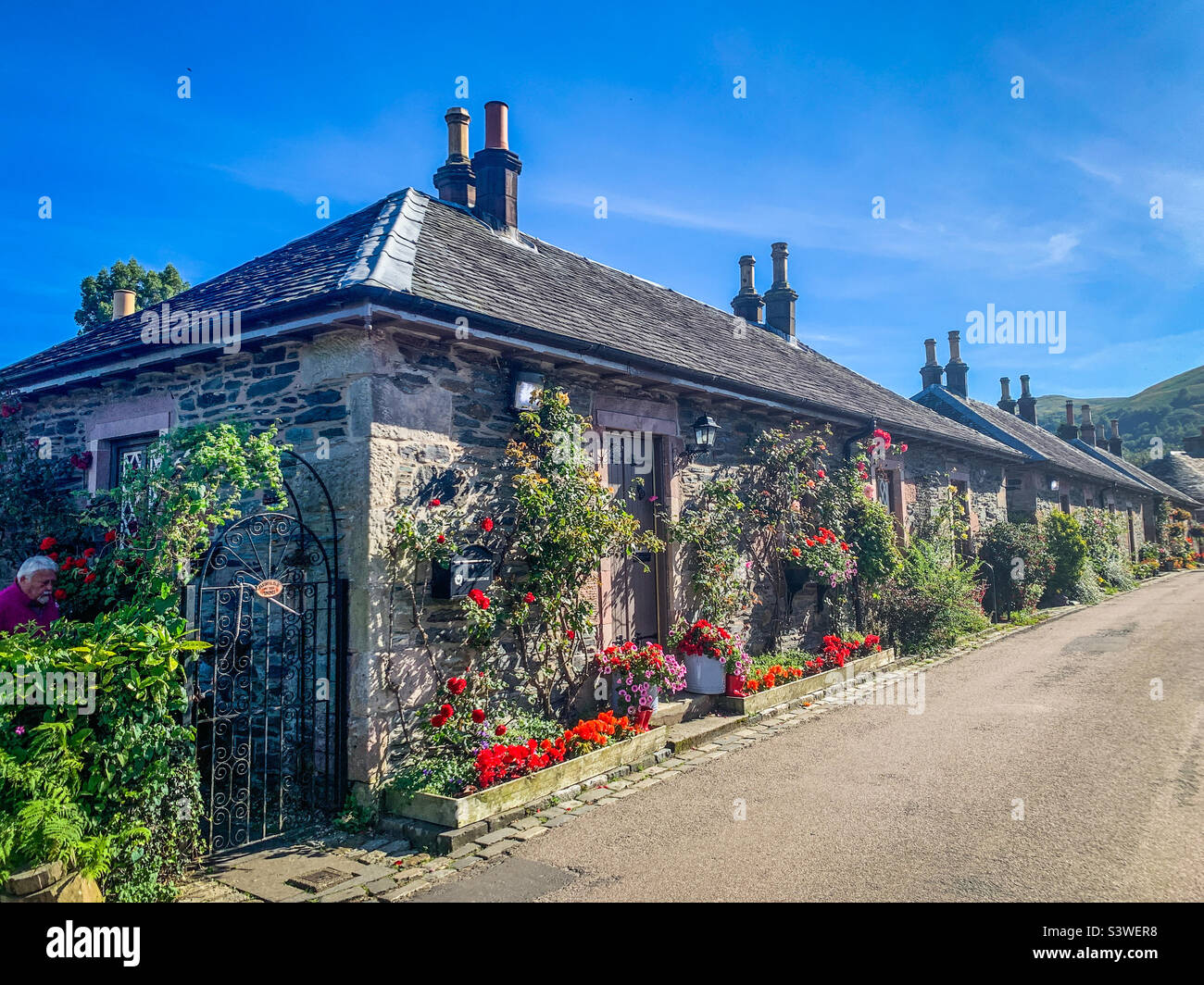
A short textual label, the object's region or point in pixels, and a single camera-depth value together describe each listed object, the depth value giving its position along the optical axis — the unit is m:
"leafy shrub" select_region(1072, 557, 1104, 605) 18.50
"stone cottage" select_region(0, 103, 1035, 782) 5.53
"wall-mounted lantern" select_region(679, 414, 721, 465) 8.58
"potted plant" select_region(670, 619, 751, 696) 7.94
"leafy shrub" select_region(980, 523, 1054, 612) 16.02
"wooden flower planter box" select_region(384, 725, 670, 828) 4.90
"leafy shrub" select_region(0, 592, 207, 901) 3.38
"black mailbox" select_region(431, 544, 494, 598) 5.73
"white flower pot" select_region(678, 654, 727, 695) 7.98
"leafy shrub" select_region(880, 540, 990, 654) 11.81
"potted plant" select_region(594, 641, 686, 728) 6.85
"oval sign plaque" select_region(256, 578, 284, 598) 4.98
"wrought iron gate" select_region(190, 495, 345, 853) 5.29
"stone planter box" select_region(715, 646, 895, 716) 7.84
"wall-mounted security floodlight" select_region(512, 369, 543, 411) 6.53
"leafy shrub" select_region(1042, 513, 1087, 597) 18.23
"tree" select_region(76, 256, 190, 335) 23.77
